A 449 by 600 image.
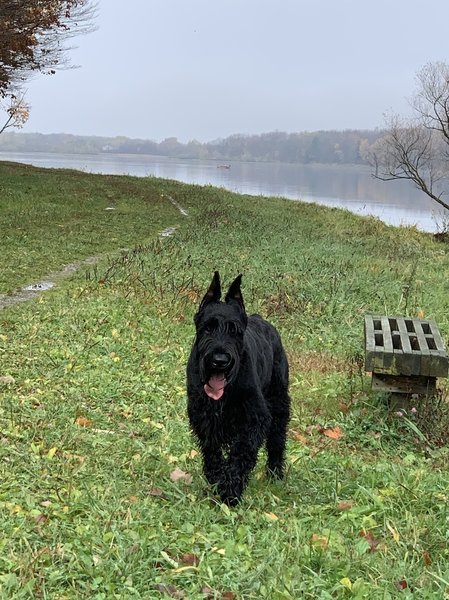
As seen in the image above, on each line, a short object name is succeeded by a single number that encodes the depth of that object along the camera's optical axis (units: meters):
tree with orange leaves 22.86
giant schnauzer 3.88
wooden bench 6.04
